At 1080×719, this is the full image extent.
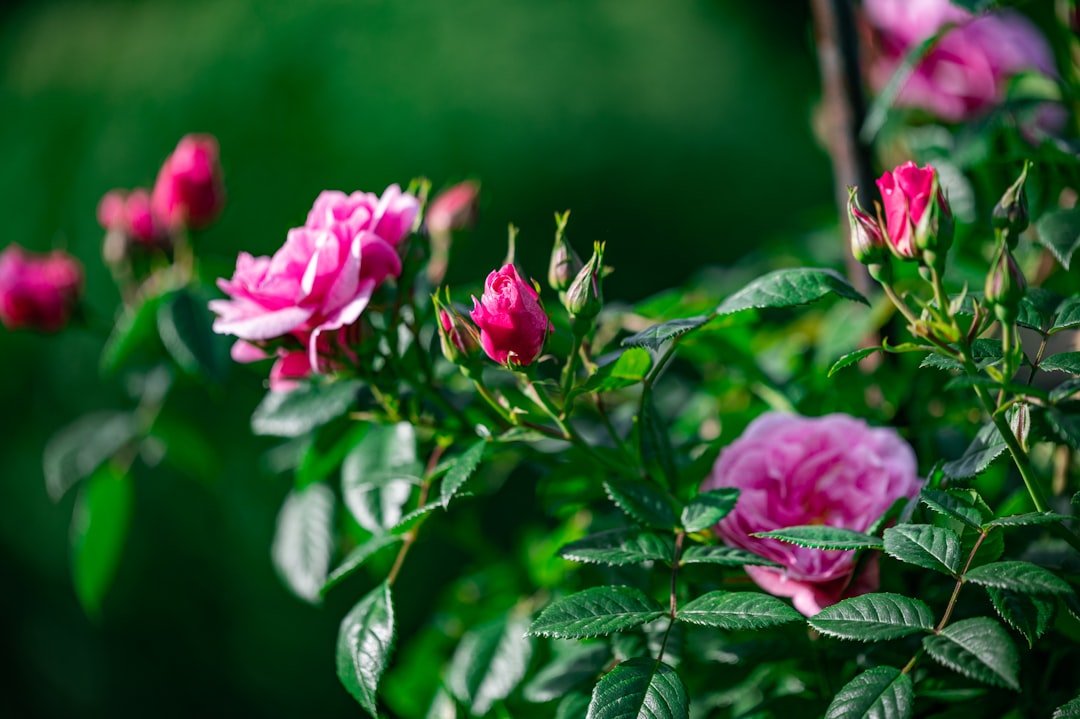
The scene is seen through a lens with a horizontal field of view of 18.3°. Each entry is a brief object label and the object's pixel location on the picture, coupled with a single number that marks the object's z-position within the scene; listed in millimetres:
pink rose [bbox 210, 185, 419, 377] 927
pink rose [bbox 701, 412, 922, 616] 926
